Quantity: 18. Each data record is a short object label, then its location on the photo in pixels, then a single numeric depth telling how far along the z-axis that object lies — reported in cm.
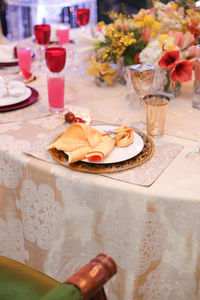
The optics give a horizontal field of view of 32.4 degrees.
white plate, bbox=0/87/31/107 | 125
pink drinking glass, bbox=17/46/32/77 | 154
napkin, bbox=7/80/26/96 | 130
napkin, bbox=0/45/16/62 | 176
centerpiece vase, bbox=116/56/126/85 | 148
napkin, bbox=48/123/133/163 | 87
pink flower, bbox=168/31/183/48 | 134
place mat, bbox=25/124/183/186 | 83
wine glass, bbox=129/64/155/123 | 120
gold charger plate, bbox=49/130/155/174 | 85
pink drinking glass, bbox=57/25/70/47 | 202
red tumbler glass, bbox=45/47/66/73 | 121
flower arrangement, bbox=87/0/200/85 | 130
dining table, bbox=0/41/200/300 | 80
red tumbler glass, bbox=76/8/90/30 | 198
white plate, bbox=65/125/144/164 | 88
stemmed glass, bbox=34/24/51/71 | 166
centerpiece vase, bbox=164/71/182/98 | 138
